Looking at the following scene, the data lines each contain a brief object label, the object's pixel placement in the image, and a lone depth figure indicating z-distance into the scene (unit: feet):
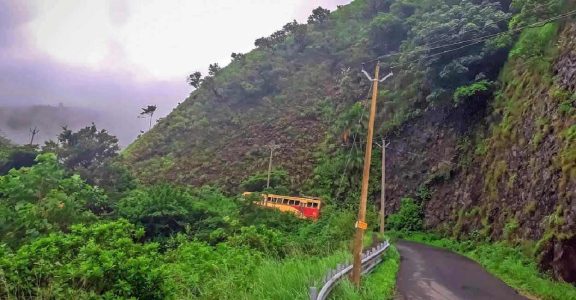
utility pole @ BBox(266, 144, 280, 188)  163.71
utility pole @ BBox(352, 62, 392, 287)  38.75
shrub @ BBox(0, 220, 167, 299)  26.94
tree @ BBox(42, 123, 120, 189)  168.45
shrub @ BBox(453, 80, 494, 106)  101.71
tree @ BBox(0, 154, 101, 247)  54.54
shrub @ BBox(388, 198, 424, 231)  121.39
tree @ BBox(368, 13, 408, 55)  211.61
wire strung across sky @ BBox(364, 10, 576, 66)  81.05
